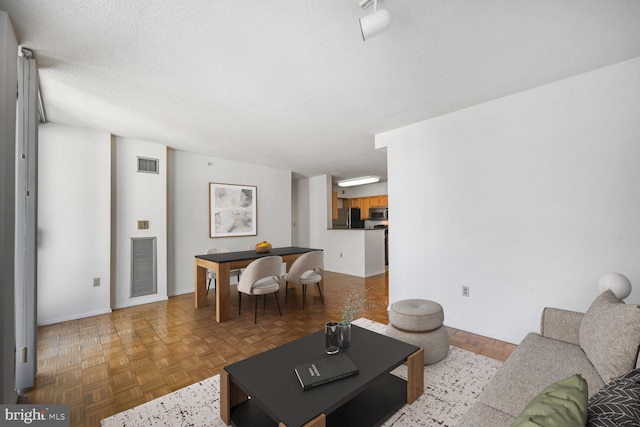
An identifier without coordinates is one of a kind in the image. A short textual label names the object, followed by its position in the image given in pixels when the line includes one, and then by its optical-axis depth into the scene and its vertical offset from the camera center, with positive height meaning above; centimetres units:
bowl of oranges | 411 -41
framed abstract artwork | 504 +19
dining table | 331 -61
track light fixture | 146 +105
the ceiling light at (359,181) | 697 +96
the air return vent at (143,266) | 400 -66
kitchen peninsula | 597 -76
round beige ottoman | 222 -92
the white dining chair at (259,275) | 327 -68
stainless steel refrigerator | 760 -4
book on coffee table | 139 -81
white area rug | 163 -119
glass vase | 175 -74
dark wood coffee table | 125 -84
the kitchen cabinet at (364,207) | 873 +32
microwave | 830 +11
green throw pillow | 67 -51
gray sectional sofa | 120 -79
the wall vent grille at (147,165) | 410 +85
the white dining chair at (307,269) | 368 -69
